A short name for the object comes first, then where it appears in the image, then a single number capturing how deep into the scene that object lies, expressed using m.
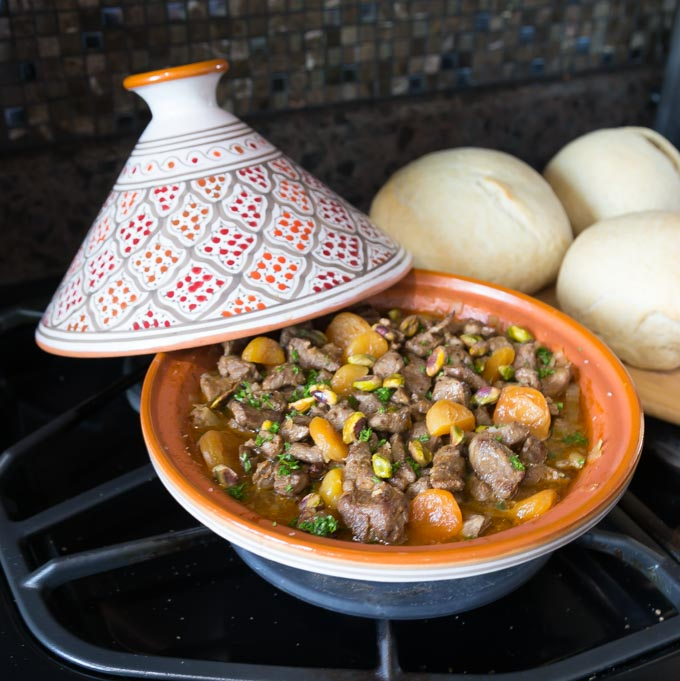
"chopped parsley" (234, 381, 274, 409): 0.82
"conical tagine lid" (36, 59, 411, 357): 0.83
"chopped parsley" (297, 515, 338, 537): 0.65
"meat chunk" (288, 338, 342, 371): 0.87
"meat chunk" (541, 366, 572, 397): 0.85
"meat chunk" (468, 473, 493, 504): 0.71
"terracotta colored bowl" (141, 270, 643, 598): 0.59
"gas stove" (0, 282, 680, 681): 0.66
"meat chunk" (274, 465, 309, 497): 0.70
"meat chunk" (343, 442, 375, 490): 0.69
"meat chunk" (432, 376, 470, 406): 0.80
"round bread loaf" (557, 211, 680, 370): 1.01
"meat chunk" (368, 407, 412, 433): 0.76
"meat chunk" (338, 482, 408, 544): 0.65
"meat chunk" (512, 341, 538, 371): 0.88
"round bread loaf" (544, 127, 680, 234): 1.25
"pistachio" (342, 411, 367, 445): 0.75
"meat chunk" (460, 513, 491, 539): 0.65
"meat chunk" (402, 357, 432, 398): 0.84
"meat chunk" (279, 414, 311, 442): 0.77
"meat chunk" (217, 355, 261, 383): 0.86
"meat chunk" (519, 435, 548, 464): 0.74
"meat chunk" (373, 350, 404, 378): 0.85
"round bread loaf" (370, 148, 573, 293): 1.15
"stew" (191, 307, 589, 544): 0.68
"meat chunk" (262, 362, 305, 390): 0.84
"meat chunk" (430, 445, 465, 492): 0.70
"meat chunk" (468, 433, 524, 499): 0.70
